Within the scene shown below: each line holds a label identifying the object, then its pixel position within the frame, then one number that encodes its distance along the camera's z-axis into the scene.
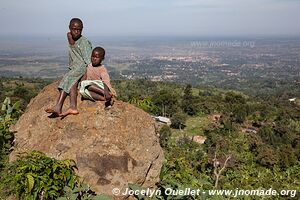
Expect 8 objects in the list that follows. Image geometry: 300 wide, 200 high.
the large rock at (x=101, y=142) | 4.36
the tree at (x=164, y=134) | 31.77
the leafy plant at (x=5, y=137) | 4.70
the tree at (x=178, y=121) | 40.41
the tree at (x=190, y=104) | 46.37
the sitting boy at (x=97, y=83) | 4.75
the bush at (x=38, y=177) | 3.62
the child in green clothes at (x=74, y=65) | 4.72
